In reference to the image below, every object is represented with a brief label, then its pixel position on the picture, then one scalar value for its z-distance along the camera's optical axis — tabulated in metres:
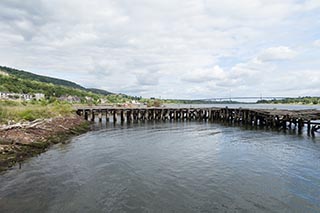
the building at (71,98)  127.16
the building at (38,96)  112.81
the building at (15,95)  97.22
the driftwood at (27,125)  22.22
